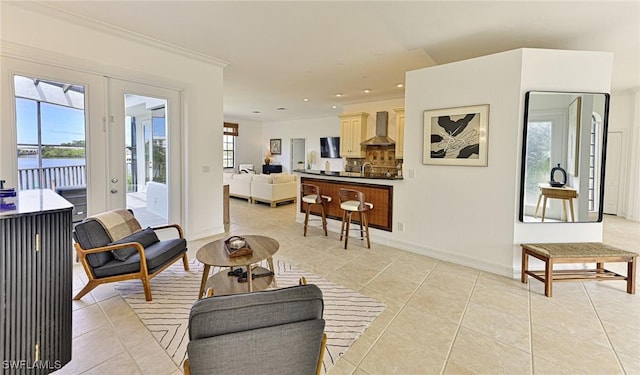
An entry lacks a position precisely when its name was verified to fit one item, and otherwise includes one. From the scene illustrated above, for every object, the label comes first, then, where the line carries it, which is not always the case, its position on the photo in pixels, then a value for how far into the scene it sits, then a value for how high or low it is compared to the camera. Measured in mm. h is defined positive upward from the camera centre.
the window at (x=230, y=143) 10837 +938
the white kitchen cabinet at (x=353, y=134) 7641 +979
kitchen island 4340 -344
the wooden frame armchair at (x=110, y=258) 2490 -857
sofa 7266 -523
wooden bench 2756 -854
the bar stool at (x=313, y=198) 4723 -500
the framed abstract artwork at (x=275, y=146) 11695 +924
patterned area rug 2066 -1246
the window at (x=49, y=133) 2938 +353
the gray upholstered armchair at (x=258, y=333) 1033 -626
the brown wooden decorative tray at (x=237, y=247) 2447 -718
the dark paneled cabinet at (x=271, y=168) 11562 -3
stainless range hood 7109 +942
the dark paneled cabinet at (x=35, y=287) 1455 -672
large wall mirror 3133 +173
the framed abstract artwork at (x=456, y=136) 3396 +439
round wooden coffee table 2334 -774
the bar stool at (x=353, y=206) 4141 -545
